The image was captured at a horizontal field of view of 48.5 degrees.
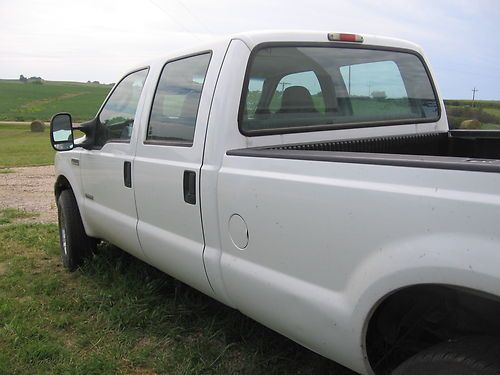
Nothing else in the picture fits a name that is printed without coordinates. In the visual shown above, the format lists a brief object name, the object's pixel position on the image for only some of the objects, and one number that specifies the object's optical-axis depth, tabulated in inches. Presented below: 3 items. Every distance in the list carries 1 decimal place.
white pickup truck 69.1
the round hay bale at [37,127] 1402.6
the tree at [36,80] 3358.5
